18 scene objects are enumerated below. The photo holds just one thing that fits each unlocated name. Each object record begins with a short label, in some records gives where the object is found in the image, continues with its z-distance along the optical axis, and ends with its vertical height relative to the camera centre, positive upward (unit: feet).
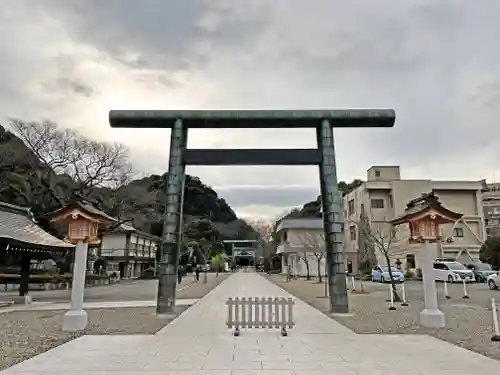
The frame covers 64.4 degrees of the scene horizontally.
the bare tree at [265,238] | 192.78 +16.69
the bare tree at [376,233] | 106.80 +10.40
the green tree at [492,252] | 95.55 +4.48
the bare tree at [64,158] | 82.07 +23.84
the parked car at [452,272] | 88.48 -0.37
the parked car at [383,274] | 89.23 -0.93
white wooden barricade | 27.58 -3.27
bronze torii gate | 38.32 +11.82
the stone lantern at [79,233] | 31.48 +2.94
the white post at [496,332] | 25.20 -3.99
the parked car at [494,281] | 70.38 -1.87
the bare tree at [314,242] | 113.80 +9.19
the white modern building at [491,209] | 181.78 +29.29
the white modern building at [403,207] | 120.16 +18.21
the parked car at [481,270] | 93.91 +0.10
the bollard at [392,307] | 42.91 -3.93
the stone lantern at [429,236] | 31.58 +2.80
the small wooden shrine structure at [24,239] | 48.43 +3.70
